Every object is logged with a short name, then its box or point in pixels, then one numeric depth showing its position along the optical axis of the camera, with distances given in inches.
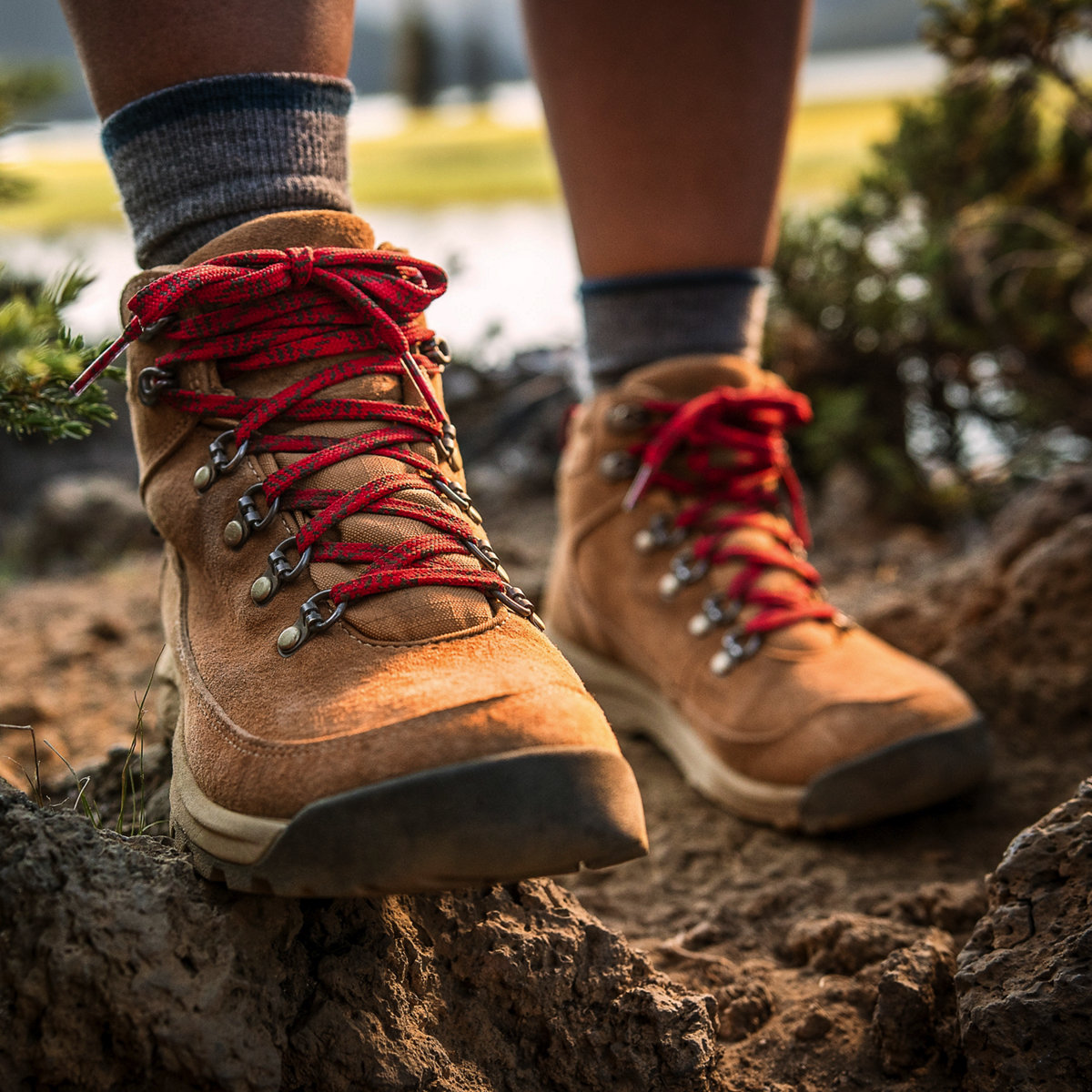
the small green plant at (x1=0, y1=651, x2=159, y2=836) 33.3
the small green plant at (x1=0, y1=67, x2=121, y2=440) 33.6
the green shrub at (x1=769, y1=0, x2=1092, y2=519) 60.8
